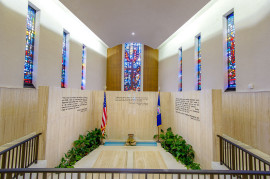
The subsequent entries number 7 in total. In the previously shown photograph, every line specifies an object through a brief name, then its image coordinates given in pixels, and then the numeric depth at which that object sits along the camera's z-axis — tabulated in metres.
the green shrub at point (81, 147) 3.97
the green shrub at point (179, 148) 4.09
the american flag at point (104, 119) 5.59
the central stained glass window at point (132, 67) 10.85
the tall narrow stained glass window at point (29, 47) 4.43
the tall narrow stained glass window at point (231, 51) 4.64
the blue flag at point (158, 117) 5.95
